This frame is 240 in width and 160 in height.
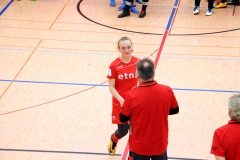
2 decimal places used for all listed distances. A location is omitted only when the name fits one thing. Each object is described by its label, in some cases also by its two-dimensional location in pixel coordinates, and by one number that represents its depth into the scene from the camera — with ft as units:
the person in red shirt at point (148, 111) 19.46
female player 24.33
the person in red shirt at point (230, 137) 17.71
